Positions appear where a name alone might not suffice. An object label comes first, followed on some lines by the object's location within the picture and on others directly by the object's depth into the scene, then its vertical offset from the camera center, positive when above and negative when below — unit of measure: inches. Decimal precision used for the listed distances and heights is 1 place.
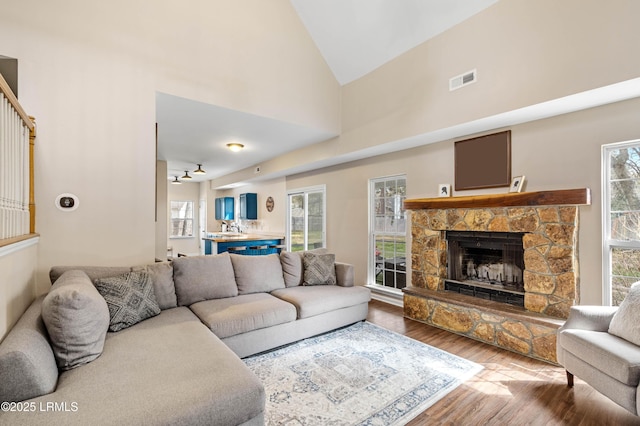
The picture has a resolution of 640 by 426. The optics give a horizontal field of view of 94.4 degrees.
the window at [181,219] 386.0 -7.6
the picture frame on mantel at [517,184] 126.8 +12.3
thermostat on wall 108.9 +4.3
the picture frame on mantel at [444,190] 153.2 +11.9
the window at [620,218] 105.4 -2.2
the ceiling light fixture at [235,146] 205.5 +47.1
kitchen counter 251.8 -22.8
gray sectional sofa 53.1 -34.8
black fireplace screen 133.3 -23.1
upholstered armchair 72.0 -36.7
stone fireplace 111.3 -25.7
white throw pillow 80.9 -30.4
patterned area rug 81.1 -54.8
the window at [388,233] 183.5 -13.0
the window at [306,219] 247.4 -5.0
